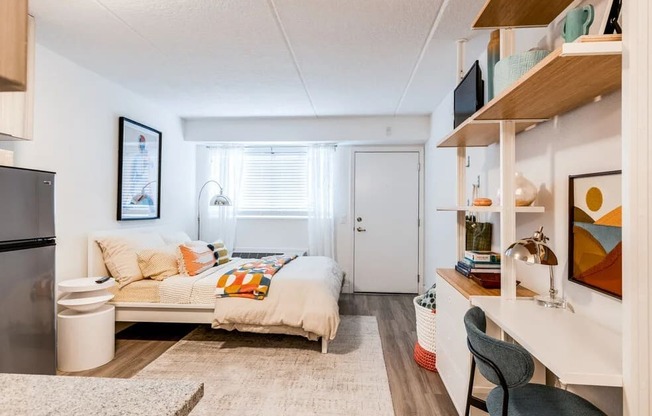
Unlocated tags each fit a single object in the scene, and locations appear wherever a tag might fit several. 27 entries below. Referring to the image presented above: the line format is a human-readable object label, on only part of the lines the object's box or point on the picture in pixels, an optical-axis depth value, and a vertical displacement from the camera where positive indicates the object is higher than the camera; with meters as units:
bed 2.82 -0.79
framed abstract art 1.33 -0.07
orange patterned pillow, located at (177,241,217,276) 3.24 -0.48
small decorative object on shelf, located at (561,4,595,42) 1.21 +0.67
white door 5.03 -0.16
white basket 2.62 -0.89
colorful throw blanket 2.89 -0.62
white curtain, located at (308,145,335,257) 5.04 +0.13
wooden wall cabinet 2.09 +0.58
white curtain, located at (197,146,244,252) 5.14 +0.28
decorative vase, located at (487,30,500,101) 1.93 +0.88
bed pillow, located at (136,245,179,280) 3.16 -0.51
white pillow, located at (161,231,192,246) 3.94 -0.34
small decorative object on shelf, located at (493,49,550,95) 1.54 +0.66
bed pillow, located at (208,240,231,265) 3.79 -0.48
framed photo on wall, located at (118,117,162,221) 3.49 +0.40
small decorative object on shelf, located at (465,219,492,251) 2.61 -0.17
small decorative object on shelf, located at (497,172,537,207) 1.85 +0.11
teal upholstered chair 1.15 -0.64
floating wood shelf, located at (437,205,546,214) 1.75 +0.02
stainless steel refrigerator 1.89 -0.37
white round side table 2.57 -0.90
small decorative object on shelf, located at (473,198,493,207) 2.25 +0.07
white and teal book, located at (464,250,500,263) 2.18 -0.28
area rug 2.16 -1.21
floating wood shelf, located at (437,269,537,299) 1.86 -0.43
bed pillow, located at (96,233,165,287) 3.08 -0.45
